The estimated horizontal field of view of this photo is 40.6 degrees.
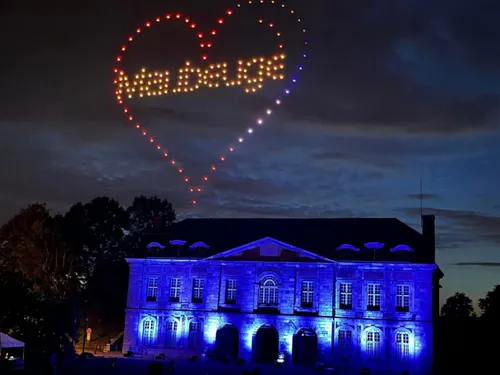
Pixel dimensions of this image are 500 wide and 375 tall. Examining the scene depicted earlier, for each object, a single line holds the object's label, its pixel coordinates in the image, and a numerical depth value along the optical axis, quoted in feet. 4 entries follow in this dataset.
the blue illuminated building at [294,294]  161.07
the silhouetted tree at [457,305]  248.79
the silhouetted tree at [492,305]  158.54
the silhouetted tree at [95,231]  216.74
